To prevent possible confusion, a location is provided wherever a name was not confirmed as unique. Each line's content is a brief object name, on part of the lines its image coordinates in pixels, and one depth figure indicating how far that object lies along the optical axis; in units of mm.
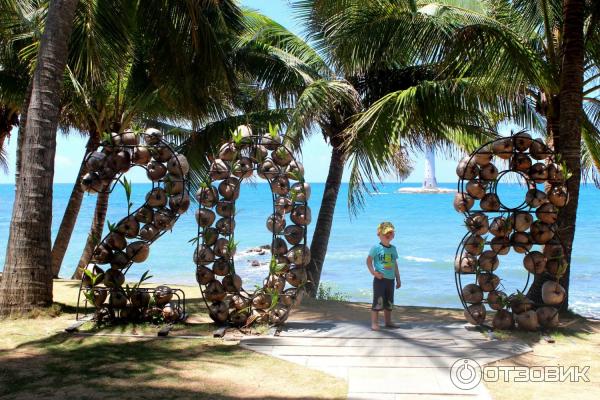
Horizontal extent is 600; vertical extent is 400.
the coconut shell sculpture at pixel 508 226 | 7758
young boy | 7594
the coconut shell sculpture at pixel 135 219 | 7961
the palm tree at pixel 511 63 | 8578
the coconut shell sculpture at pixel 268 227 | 7828
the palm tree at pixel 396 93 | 9609
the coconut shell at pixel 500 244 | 7848
